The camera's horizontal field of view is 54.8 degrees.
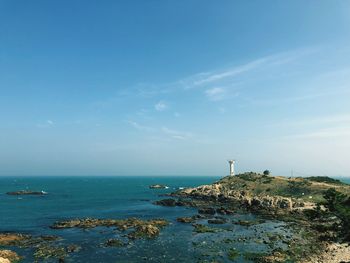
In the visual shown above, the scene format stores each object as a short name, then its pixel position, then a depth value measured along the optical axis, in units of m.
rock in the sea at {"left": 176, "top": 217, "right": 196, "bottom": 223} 82.19
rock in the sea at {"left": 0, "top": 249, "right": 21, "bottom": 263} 48.23
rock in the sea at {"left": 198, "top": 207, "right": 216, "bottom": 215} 96.62
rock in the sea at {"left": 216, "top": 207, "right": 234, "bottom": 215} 96.14
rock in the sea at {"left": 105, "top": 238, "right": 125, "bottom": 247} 57.06
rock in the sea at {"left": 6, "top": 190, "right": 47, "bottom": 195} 182.34
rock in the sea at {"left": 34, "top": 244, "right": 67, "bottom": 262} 49.94
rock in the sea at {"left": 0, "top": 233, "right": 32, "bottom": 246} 58.44
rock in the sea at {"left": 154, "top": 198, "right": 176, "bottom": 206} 120.85
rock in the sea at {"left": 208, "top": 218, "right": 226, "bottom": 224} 80.44
